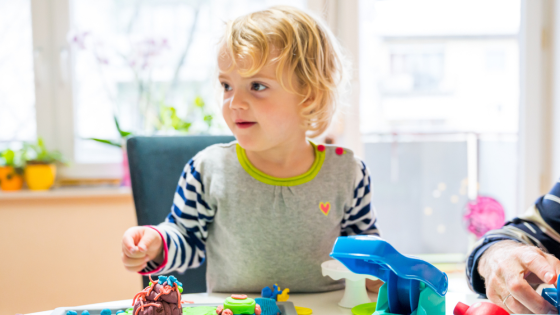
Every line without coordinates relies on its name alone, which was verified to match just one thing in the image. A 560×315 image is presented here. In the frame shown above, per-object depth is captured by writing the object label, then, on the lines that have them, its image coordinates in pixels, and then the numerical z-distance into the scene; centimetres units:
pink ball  213
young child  81
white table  60
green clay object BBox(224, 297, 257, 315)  51
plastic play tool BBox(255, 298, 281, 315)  53
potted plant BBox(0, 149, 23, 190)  185
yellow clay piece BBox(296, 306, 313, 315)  59
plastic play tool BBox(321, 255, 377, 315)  62
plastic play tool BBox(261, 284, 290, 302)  63
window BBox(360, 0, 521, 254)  231
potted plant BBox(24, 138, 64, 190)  186
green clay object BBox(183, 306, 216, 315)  53
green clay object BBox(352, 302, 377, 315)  58
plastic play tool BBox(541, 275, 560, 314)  52
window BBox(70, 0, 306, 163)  198
